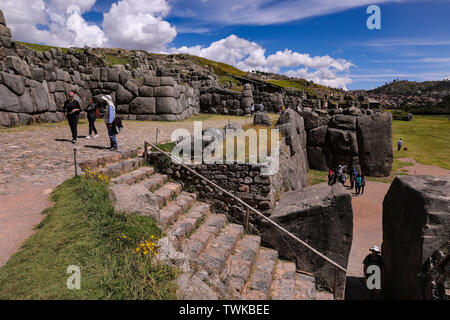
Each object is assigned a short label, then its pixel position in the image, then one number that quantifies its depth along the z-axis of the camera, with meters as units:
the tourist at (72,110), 9.50
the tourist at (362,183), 16.62
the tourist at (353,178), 17.66
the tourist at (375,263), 7.19
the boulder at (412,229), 5.01
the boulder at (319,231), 7.52
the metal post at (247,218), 7.77
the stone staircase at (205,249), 4.28
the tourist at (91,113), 10.71
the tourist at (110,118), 8.86
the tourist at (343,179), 17.42
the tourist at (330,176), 18.00
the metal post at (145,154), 9.11
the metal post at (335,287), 6.91
